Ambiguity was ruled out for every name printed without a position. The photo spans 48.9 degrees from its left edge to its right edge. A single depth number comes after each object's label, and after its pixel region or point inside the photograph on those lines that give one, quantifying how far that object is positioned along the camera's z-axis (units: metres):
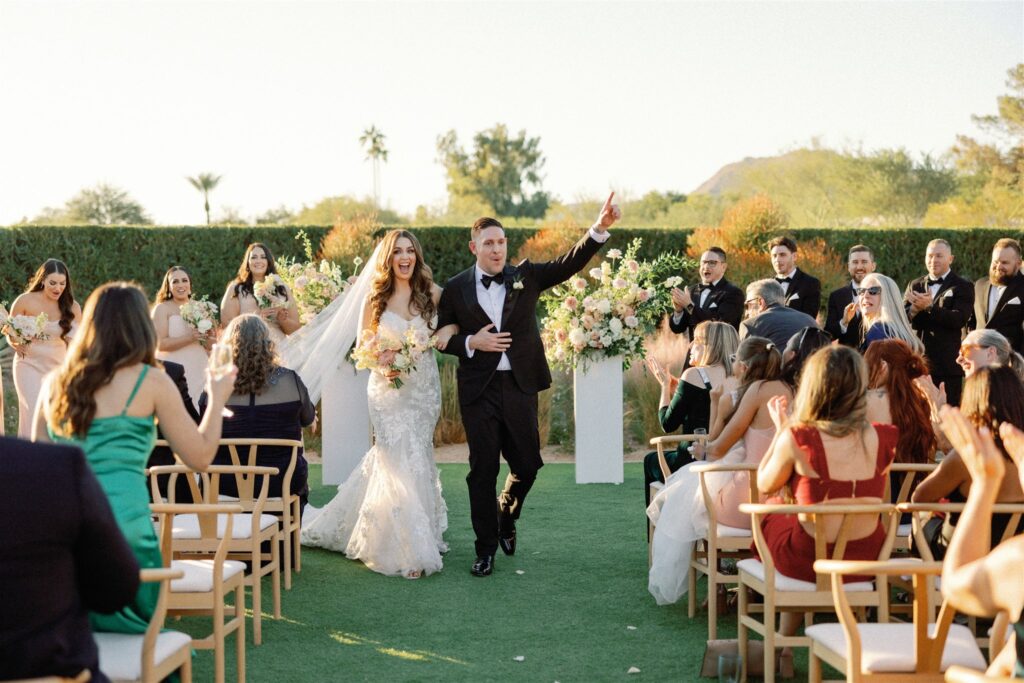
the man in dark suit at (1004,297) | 9.03
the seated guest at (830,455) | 4.21
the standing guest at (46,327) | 8.88
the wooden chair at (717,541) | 4.96
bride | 6.86
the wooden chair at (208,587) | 4.02
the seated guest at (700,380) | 6.64
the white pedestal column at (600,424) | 10.16
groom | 6.74
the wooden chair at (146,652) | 3.33
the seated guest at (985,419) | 4.17
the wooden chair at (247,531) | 5.20
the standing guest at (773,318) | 6.91
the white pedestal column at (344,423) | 9.95
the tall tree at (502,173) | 63.28
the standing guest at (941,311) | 9.05
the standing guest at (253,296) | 9.38
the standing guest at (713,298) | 9.52
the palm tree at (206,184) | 55.50
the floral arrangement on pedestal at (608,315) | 9.98
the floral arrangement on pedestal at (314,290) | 9.65
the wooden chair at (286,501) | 5.91
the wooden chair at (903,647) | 3.26
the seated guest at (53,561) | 2.52
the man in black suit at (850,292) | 9.26
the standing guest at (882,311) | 7.34
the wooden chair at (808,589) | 4.05
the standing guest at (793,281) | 9.27
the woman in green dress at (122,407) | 3.59
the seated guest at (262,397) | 6.32
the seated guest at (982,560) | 2.32
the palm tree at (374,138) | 62.31
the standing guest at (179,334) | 9.45
